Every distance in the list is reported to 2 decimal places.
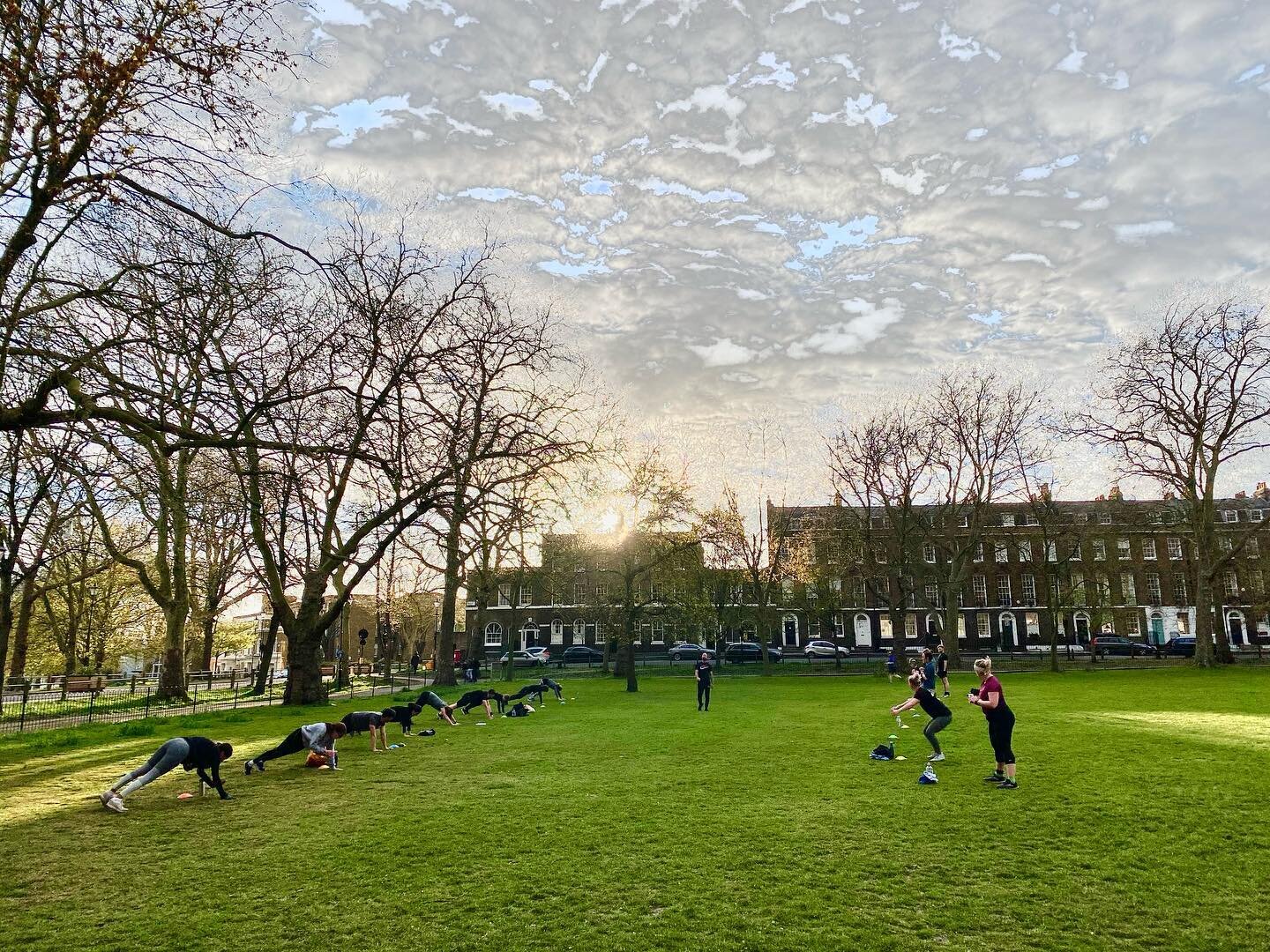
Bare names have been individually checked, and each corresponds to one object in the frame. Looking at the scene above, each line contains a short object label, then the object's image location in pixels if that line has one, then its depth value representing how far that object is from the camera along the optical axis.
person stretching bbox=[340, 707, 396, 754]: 14.98
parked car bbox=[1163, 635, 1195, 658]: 55.16
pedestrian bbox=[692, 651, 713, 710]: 23.06
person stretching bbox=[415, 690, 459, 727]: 19.23
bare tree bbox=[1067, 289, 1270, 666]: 39.88
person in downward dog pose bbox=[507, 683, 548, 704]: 25.20
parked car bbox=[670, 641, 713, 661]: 58.72
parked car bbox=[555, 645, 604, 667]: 62.75
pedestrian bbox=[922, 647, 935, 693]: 21.59
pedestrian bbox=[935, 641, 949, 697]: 25.18
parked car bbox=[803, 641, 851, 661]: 61.56
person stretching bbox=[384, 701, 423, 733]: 17.38
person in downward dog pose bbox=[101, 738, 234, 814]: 10.02
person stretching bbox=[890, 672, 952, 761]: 12.64
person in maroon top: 10.91
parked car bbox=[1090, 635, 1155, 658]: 55.27
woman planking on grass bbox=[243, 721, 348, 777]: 12.99
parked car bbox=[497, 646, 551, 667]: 55.47
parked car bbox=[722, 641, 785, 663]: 56.41
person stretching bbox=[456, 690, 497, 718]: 21.22
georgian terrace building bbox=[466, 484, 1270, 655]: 49.59
